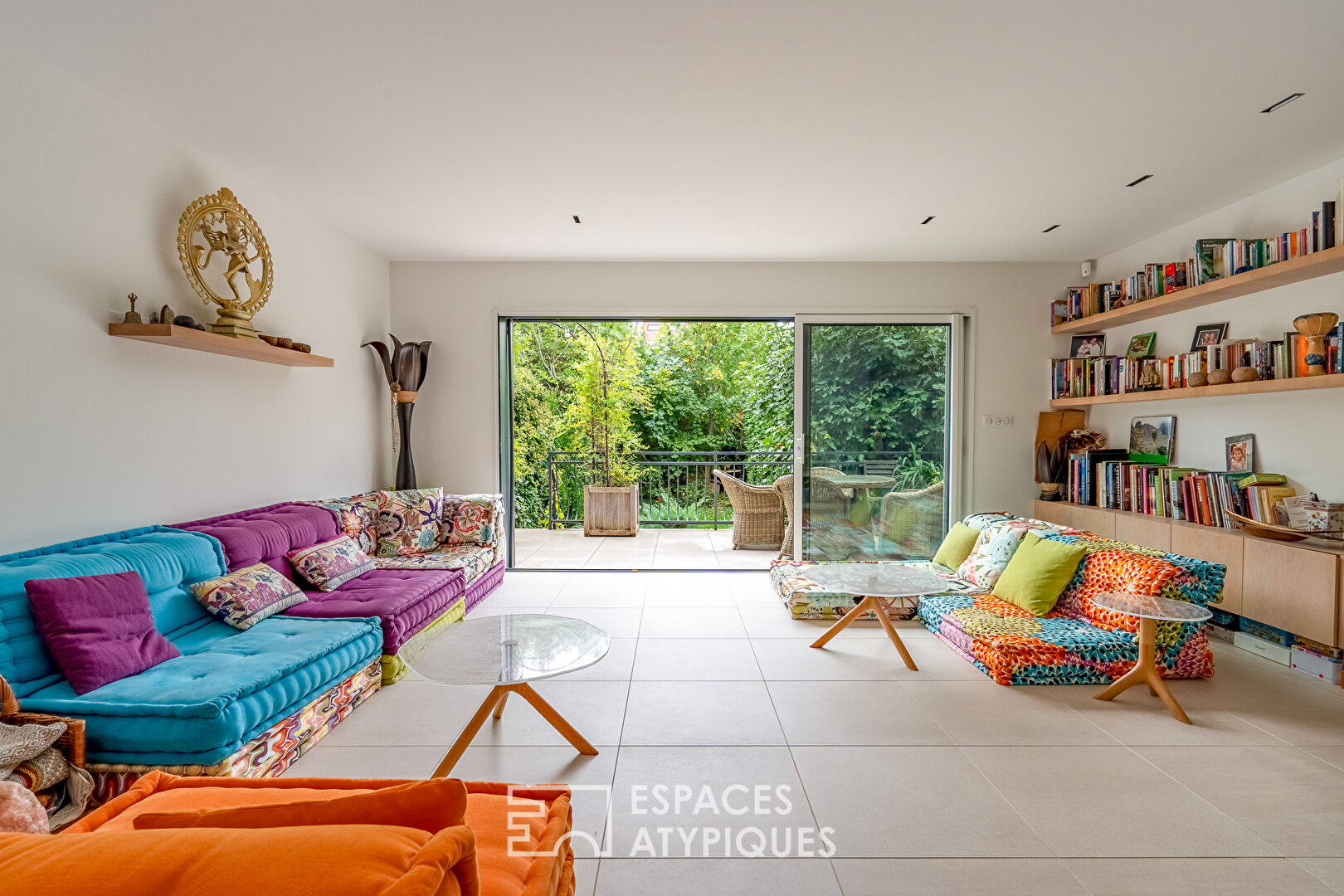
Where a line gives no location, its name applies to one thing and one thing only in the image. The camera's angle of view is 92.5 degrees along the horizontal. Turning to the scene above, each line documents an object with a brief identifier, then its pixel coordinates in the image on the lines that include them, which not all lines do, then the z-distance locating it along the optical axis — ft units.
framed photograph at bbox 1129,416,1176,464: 14.25
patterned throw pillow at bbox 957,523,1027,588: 13.15
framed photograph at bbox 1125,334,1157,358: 14.78
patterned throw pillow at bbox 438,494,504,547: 15.28
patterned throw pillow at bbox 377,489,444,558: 14.29
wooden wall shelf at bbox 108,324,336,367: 8.62
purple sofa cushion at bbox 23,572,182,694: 6.73
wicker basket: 5.94
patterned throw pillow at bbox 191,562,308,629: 8.86
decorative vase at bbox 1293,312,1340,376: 10.18
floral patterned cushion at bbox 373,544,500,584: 13.02
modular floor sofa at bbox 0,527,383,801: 6.33
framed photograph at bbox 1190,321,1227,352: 12.81
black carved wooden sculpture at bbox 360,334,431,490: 16.16
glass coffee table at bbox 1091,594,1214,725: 8.50
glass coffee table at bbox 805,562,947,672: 10.63
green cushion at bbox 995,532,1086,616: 11.50
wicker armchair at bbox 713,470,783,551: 21.09
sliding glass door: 17.16
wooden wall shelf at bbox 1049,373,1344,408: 9.96
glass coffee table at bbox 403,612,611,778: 6.85
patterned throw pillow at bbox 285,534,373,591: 10.94
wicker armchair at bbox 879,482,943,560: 17.44
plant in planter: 25.43
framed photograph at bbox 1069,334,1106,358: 16.65
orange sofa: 2.20
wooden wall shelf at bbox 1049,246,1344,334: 10.11
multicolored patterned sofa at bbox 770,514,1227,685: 9.96
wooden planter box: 24.03
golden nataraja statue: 9.80
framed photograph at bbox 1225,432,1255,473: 12.17
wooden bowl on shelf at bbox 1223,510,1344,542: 10.32
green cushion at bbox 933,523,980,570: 14.65
